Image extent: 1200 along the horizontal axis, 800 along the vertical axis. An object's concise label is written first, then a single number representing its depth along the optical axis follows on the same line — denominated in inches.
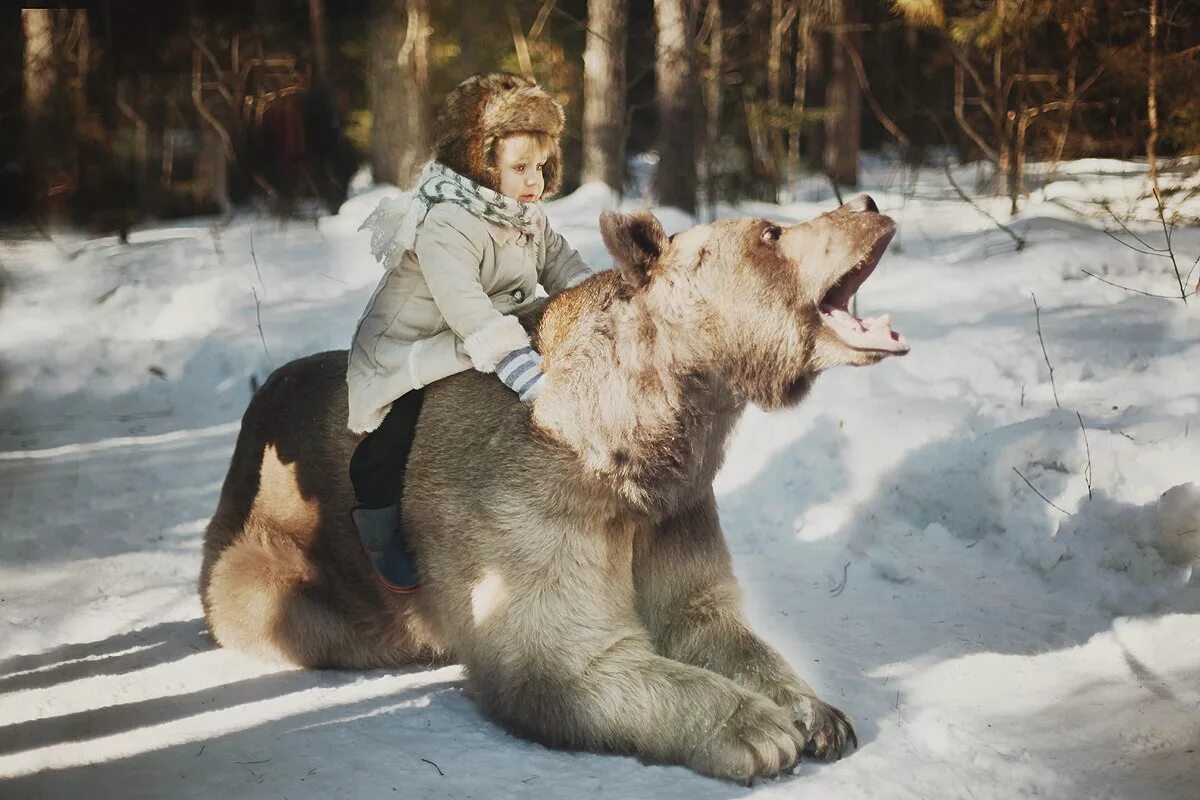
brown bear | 131.7
